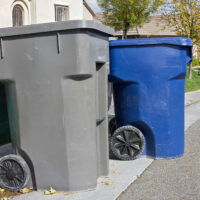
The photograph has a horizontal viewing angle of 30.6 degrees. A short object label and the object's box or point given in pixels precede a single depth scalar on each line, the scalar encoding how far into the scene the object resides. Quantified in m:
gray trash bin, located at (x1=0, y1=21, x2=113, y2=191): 3.72
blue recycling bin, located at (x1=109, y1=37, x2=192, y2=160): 4.99
